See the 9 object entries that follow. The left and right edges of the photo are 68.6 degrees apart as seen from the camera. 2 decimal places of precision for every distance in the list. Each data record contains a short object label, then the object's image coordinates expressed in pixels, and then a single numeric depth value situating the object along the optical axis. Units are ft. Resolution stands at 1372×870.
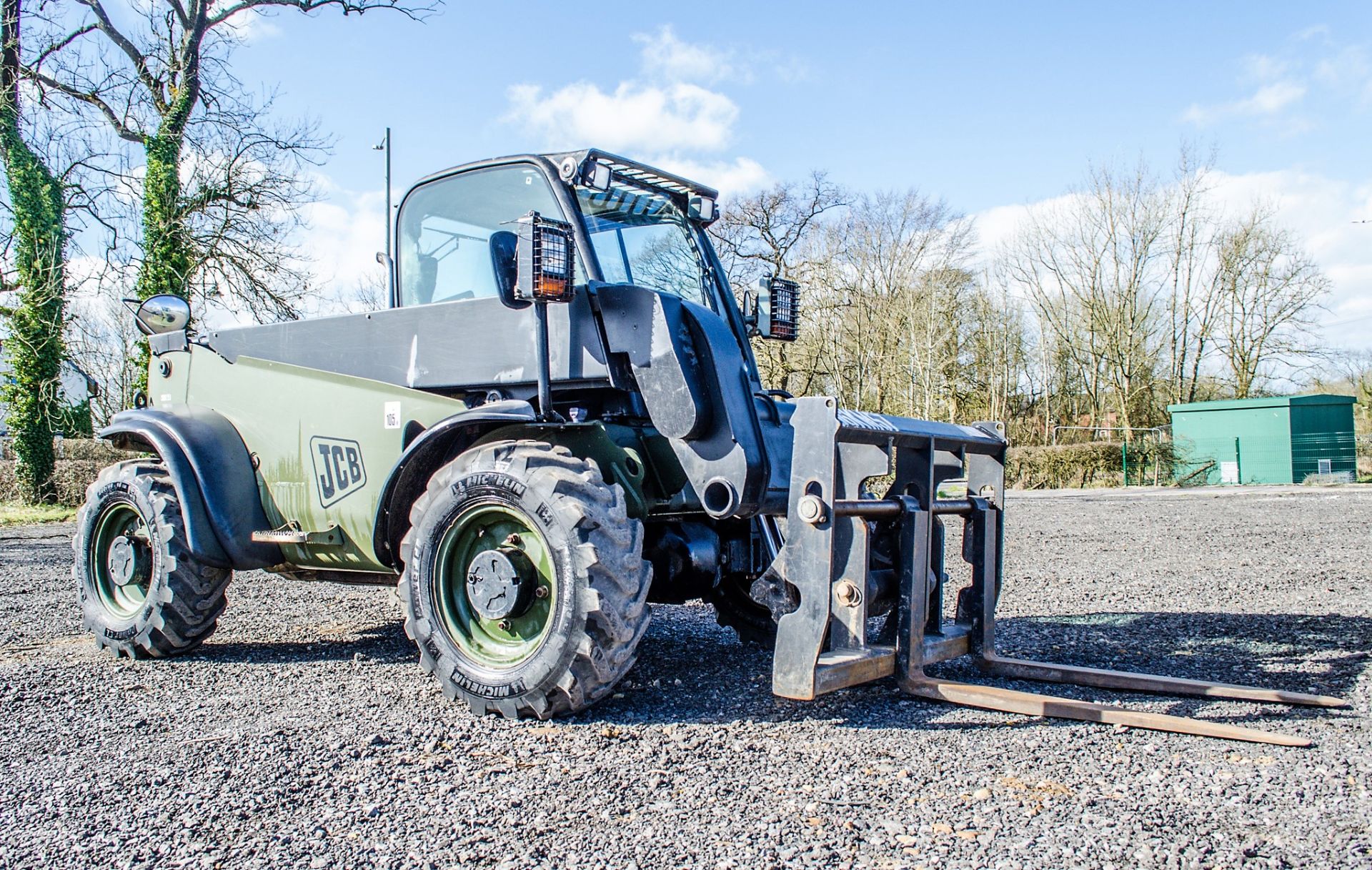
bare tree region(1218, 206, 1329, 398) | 120.26
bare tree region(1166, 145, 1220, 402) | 120.26
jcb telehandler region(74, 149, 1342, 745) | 13.83
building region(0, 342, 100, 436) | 57.98
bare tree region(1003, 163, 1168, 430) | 116.37
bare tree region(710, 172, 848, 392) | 94.32
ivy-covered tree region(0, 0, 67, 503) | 64.85
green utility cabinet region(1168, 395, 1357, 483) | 94.22
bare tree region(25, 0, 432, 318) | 66.54
